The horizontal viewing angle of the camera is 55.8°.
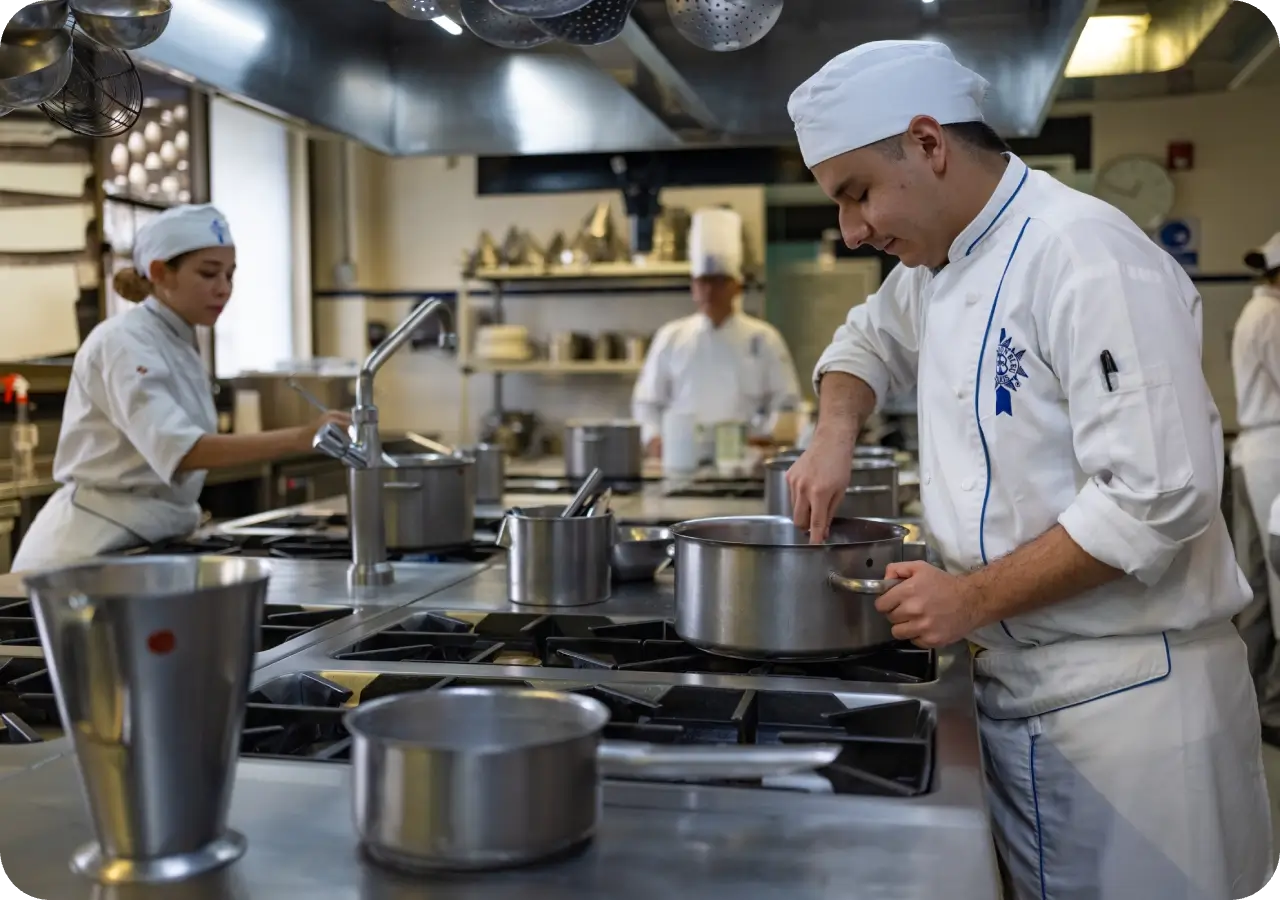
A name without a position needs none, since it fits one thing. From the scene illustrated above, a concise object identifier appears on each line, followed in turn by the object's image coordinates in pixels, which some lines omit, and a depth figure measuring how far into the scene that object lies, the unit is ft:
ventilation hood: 7.30
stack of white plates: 20.20
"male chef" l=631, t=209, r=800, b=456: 16.35
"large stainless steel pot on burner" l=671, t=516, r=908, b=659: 4.25
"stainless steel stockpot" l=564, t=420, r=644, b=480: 11.35
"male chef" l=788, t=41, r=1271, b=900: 4.09
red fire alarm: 19.29
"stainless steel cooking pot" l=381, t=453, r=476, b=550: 6.84
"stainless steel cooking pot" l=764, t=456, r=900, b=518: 7.32
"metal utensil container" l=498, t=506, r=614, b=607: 5.56
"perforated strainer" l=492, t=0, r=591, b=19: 5.49
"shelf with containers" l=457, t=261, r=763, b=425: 19.78
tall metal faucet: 6.24
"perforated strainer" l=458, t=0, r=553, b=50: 6.47
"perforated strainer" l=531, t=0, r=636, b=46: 6.25
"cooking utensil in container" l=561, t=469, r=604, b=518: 5.86
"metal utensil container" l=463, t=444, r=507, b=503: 9.76
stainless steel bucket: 2.47
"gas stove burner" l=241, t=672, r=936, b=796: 3.43
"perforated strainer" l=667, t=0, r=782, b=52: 6.36
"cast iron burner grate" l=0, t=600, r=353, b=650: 5.10
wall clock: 19.35
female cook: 7.60
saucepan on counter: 2.53
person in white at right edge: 13.69
